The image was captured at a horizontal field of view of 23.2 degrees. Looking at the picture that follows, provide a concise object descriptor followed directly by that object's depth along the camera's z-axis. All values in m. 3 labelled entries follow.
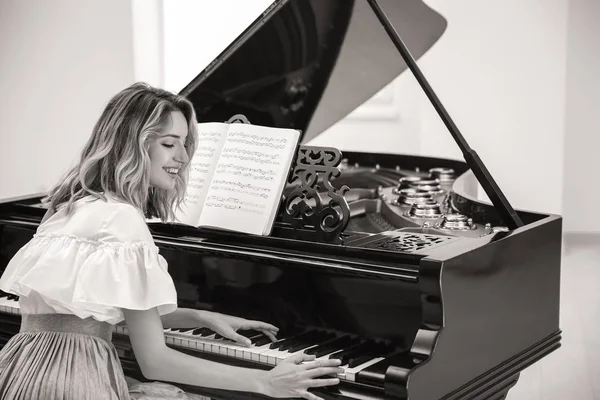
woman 3.49
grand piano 3.63
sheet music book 4.21
